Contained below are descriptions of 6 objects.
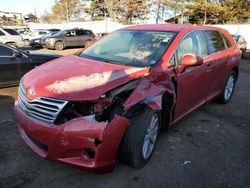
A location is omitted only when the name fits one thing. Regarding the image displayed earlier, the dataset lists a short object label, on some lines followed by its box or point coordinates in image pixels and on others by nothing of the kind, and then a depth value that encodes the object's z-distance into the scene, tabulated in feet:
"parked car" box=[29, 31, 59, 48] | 43.99
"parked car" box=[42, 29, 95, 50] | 41.81
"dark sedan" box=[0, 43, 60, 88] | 14.67
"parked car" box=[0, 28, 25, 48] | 33.57
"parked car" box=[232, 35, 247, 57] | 34.53
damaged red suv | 6.00
